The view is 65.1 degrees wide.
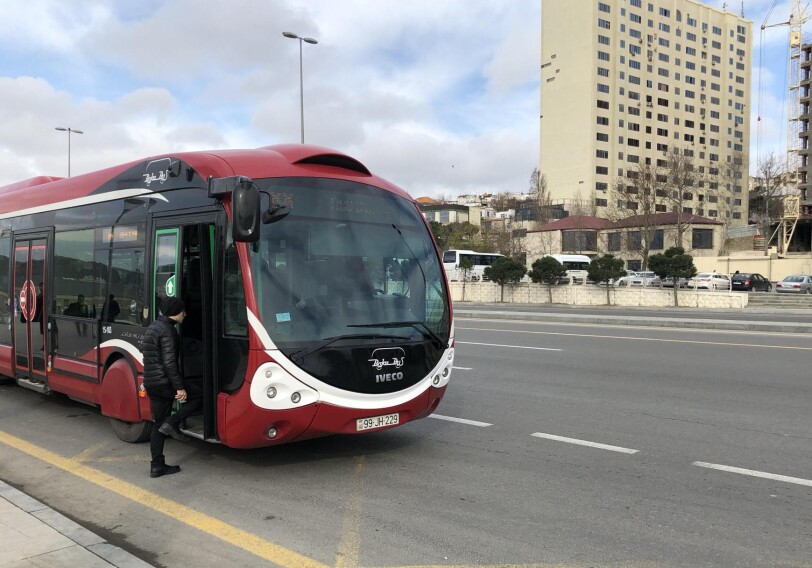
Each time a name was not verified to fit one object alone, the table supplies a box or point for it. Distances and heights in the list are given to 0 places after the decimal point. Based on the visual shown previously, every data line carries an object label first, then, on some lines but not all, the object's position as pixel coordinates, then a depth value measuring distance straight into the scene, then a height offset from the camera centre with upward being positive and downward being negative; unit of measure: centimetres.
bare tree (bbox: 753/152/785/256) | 8362 +1250
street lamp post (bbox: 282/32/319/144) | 2549 +977
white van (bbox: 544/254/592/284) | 6008 +204
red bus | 530 -12
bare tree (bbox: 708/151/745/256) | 10231 +1704
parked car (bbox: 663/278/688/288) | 3599 -3
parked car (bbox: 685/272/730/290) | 3841 +9
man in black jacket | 550 -74
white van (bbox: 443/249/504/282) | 4722 +169
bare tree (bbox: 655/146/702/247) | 6366 +1063
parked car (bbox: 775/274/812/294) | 4034 -11
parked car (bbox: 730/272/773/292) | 4447 +7
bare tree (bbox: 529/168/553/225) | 8231 +1106
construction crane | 8144 +2125
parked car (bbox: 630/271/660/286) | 4201 +24
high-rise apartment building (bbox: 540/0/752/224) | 10269 +3249
